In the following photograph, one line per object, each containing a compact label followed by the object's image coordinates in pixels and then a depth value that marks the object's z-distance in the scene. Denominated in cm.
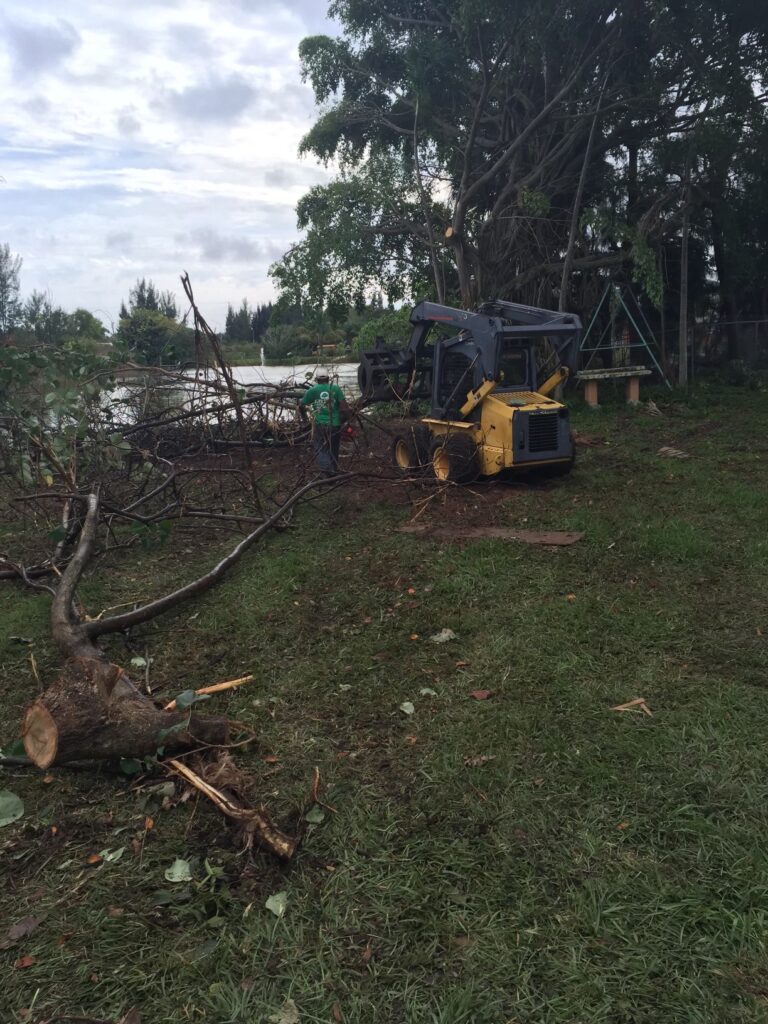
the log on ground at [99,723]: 306
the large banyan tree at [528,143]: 1352
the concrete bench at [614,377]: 1485
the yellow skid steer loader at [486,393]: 818
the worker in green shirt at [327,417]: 873
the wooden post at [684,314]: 1522
